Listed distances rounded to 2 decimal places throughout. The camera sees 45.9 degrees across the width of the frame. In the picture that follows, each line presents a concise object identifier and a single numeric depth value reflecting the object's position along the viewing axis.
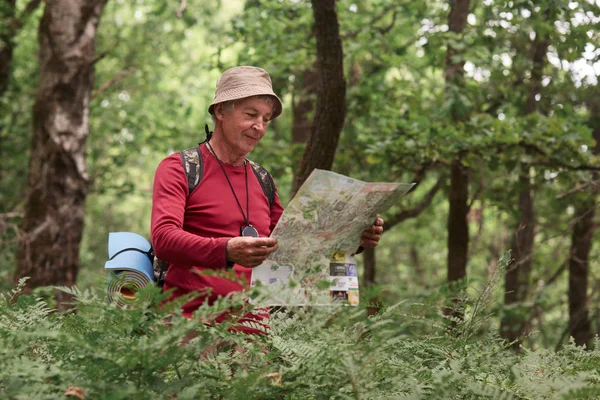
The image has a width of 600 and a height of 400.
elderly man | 2.67
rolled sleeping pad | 2.90
